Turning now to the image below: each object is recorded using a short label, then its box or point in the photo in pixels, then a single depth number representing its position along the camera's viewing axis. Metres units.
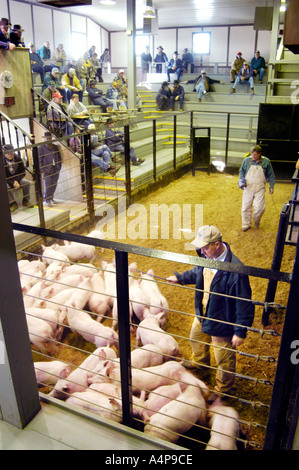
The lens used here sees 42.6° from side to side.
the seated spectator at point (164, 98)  14.52
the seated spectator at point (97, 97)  12.61
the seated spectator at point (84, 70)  13.22
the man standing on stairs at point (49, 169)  7.01
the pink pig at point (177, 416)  2.53
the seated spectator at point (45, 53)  14.77
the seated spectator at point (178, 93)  14.66
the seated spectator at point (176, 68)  18.71
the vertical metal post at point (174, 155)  9.86
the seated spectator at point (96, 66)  15.85
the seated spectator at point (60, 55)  15.67
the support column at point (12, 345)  1.83
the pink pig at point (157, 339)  3.53
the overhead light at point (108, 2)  15.77
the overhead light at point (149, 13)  12.21
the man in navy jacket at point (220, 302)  2.94
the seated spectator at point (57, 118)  8.88
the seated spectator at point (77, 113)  9.38
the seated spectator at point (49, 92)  9.84
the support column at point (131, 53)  12.23
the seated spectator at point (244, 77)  15.24
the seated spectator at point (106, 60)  19.58
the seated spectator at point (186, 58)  19.77
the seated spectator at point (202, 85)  15.24
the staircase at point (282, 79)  12.25
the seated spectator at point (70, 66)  12.57
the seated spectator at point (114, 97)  12.71
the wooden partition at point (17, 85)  8.10
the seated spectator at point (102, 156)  8.42
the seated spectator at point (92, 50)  17.58
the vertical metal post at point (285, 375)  1.49
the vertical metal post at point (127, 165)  7.14
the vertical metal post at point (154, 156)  8.47
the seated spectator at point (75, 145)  8.25
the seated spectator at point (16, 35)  8.38
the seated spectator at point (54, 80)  10.59
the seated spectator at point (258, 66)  16.31
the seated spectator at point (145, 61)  19.02
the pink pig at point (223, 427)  2.45
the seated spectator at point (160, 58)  19.41
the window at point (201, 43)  21.16
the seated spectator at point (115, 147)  9.56
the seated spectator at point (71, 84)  10.79
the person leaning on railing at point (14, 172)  6.14
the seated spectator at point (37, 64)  12.46
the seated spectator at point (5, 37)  7.88
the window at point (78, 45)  19.95
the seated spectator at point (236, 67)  16.14
